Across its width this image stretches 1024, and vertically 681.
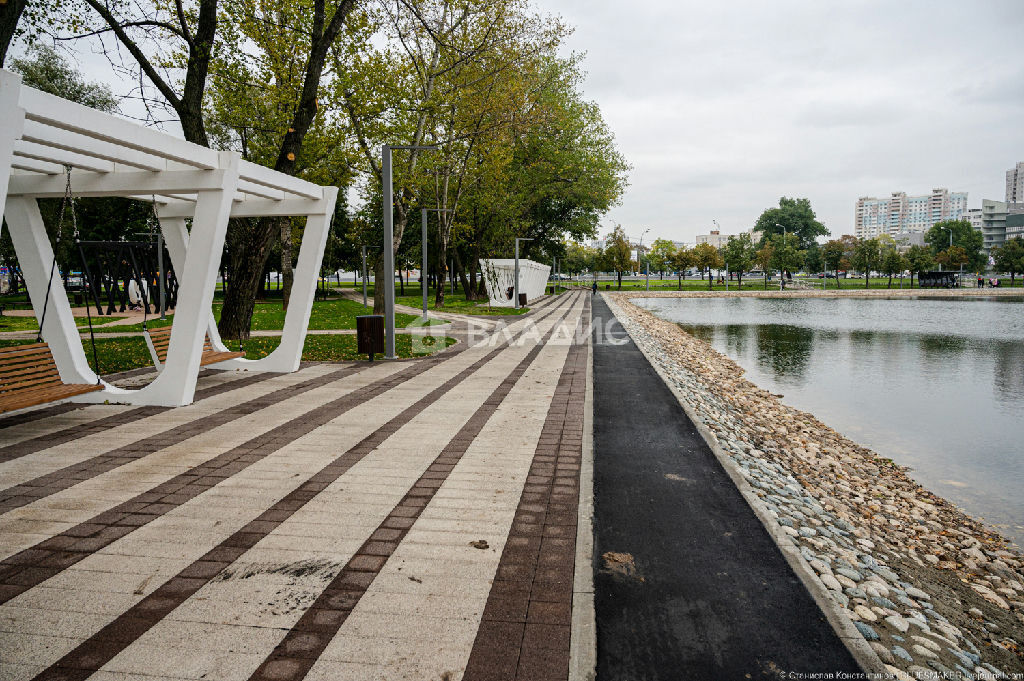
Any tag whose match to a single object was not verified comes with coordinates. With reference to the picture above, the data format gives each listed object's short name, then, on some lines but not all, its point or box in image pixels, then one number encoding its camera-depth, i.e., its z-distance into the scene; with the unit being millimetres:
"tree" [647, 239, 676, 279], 88062
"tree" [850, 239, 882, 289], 83562
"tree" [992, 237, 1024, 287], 85388
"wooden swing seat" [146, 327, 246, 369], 10133
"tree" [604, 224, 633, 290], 83312
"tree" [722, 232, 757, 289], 85188
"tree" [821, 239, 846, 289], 92500
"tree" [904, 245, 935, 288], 86812
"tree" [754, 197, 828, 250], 124812
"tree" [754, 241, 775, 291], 85625
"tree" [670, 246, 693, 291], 85062
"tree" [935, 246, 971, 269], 89625
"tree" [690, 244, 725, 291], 86875
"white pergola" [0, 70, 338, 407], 7398
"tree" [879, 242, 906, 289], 82438
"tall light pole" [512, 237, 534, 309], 36625
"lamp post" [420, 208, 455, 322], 20747
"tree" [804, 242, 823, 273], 108812
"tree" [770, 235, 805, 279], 83062
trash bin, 13906
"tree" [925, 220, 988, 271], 102500
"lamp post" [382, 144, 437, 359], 13906
